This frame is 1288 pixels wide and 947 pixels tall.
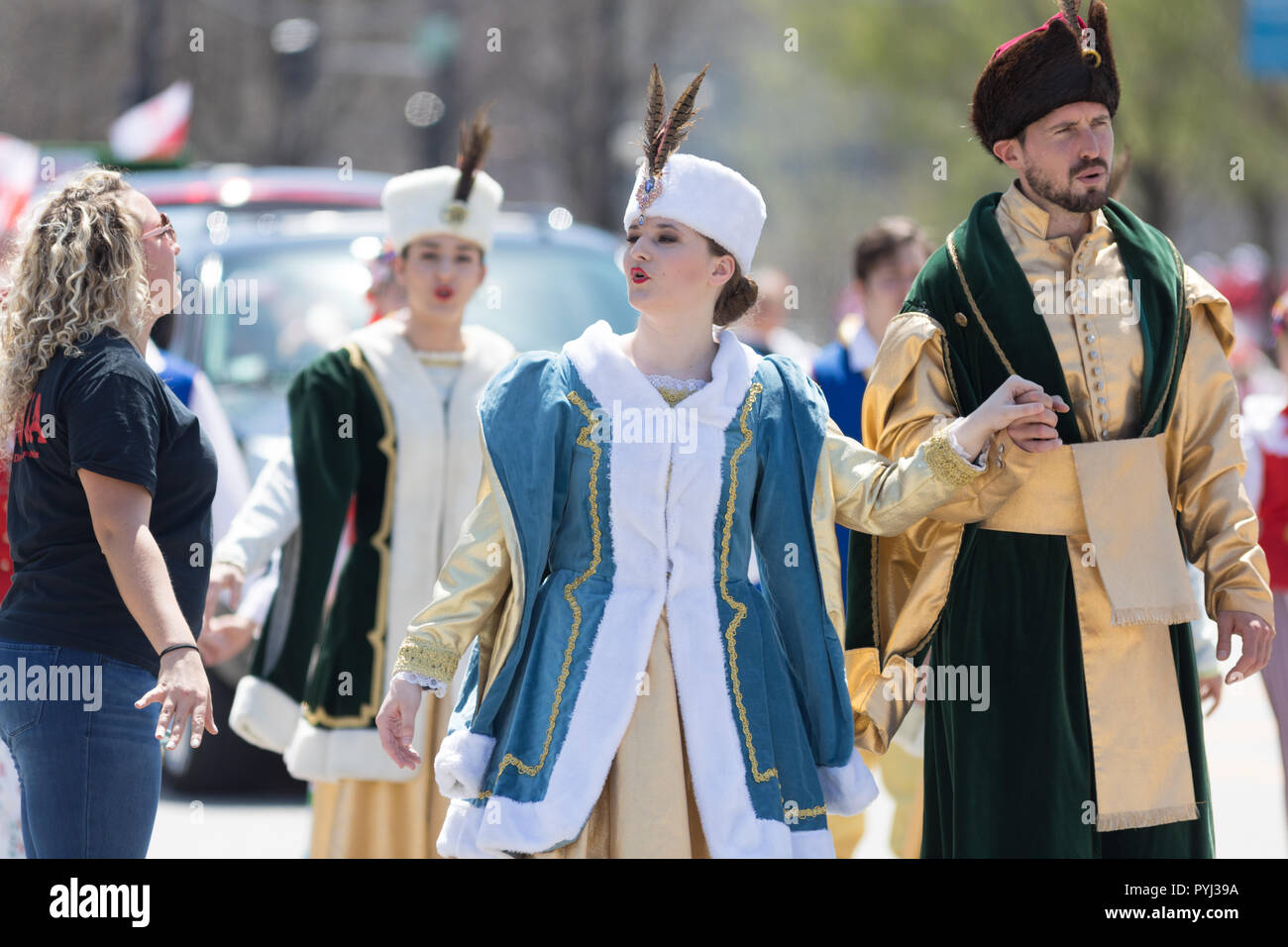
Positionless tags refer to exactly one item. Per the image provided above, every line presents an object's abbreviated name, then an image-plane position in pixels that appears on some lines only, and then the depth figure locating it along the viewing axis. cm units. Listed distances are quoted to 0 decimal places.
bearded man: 794
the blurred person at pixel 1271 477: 1087
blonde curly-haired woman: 711
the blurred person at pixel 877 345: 1190
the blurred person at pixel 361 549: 1026
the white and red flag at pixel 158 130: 2228
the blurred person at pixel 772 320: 1944
